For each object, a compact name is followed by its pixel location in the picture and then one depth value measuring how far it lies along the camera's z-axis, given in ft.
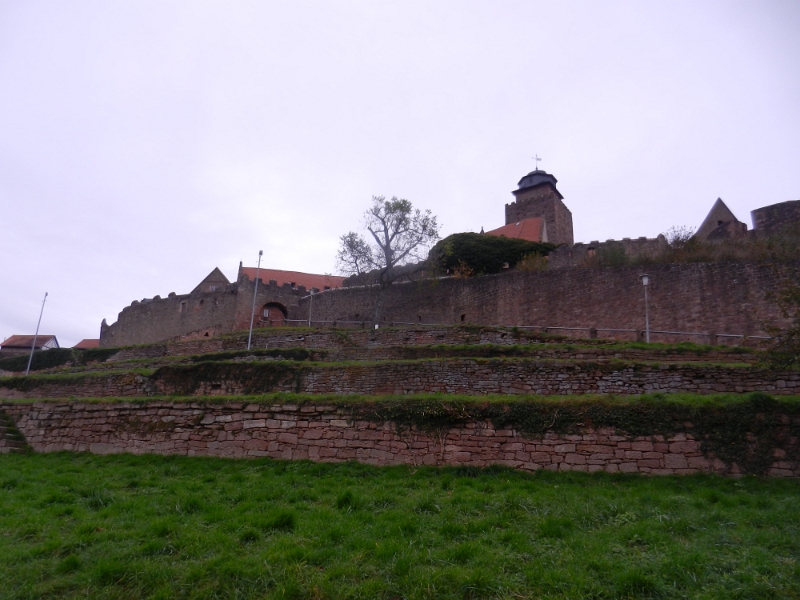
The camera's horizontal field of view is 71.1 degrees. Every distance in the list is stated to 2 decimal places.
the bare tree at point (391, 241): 109.50
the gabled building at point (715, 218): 110.22
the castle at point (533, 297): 72.59
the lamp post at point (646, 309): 66.09
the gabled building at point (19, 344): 189.41
